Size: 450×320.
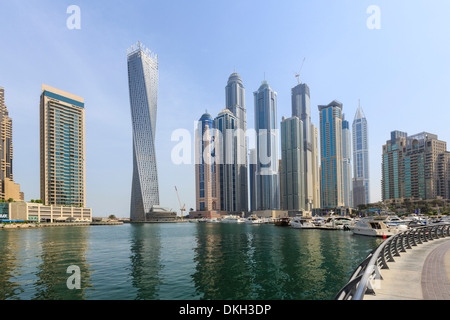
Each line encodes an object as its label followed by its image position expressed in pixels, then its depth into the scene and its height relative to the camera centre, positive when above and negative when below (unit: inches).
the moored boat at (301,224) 4737.7 -918.9
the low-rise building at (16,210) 7573.8 -890.3
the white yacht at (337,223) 4360.2 -892.4
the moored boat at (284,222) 6092.5 -1094.0
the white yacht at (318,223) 4785.9 -925.7
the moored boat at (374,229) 2807.6 -609.5
